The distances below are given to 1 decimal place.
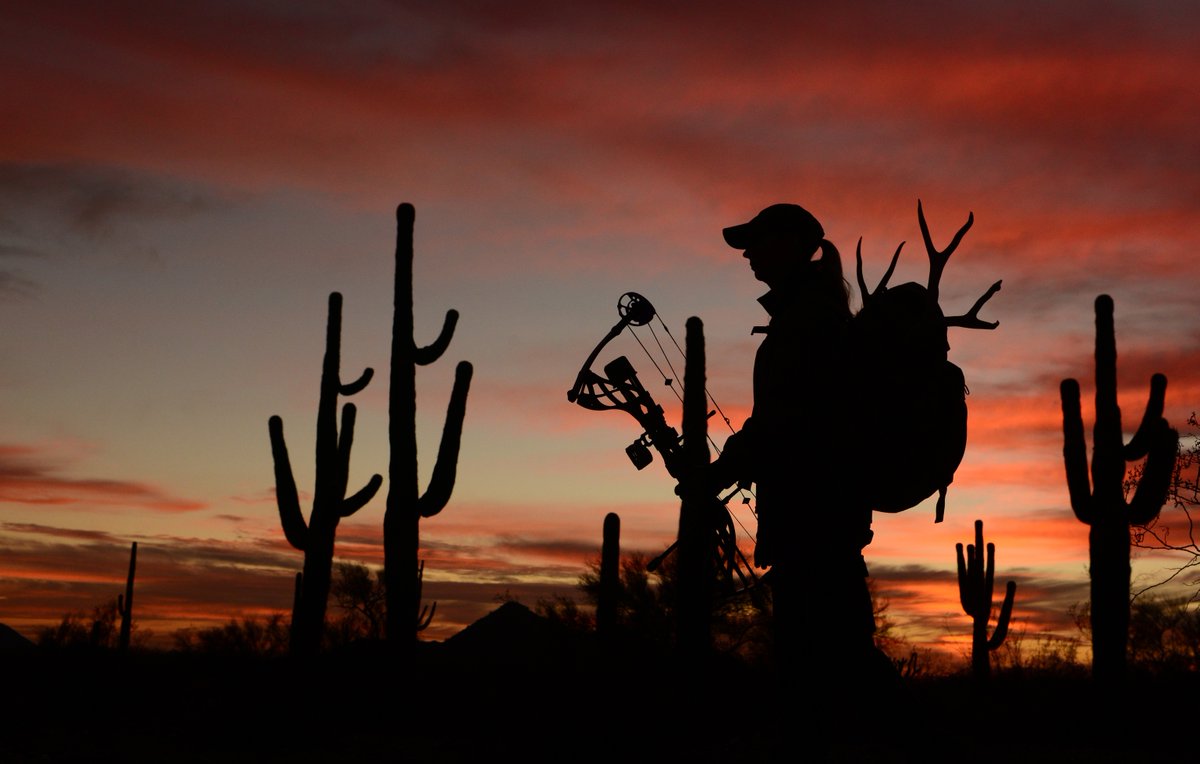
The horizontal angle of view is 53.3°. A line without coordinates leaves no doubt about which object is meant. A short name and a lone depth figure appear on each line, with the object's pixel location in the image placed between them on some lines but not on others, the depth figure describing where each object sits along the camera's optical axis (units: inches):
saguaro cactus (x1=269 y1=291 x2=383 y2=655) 717.9
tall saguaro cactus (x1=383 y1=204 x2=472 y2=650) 631.8
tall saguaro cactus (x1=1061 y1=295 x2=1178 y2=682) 681.0
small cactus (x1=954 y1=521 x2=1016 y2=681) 1014.3
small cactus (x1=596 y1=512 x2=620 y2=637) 723.4
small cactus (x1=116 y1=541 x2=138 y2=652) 1437.0
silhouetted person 203.8
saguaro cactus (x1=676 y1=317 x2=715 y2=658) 636.7
